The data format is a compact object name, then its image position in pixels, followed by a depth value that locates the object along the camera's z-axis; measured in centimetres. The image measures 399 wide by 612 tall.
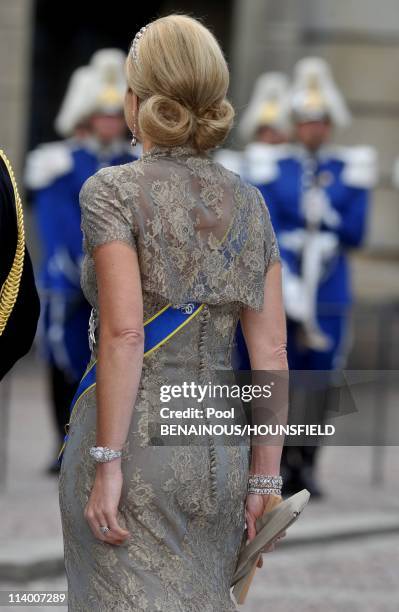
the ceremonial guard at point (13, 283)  732
